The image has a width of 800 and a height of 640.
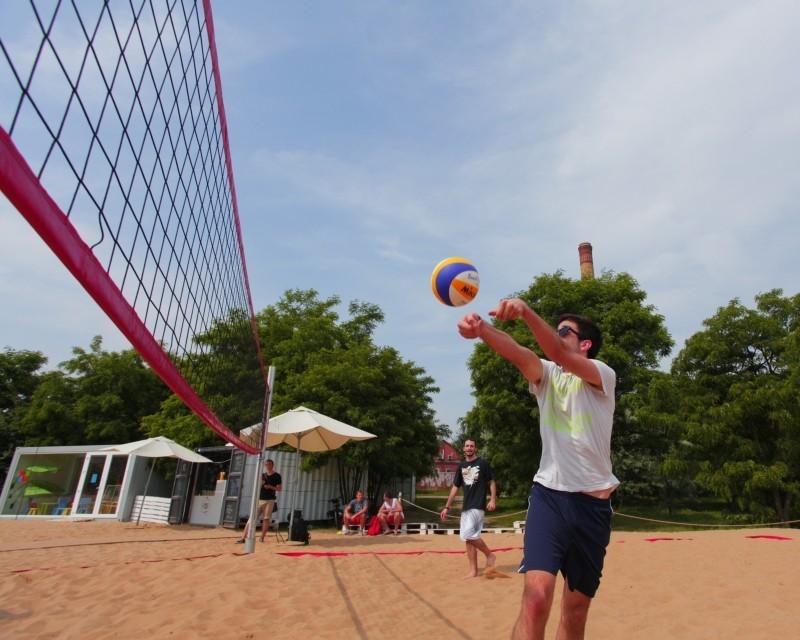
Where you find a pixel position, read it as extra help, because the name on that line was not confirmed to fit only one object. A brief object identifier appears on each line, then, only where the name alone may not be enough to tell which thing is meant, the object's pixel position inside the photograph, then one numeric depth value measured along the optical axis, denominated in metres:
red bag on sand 10.80
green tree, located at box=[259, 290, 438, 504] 14.80
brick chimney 26.47
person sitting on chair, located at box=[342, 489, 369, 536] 11.16
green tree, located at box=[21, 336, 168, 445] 24.72
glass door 15.21
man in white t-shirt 1.89
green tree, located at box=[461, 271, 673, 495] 15.30
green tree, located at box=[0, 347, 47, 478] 29.59
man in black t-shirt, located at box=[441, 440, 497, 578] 5.22
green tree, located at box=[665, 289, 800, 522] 12.73
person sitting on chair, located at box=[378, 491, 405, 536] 11.06
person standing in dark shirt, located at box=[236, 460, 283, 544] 8.91
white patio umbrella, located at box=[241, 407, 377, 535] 8.88
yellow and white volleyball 2.40
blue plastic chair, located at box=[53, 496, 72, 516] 16.12
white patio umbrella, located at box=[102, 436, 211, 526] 11.95
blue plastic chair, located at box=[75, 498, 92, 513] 15.41
